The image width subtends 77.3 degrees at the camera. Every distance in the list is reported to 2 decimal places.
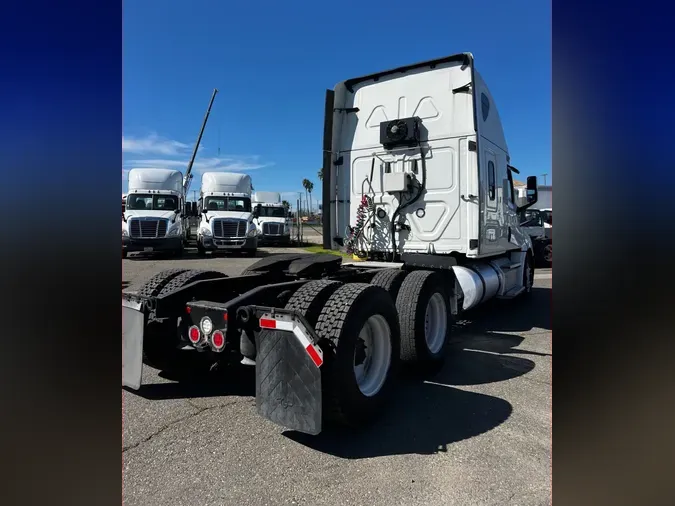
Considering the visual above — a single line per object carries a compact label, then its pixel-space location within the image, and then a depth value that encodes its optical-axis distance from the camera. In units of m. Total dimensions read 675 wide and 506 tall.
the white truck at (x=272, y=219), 26.25
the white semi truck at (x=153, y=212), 17.20
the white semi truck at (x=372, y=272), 2.90
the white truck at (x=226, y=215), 19.36
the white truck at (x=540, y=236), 14.87
